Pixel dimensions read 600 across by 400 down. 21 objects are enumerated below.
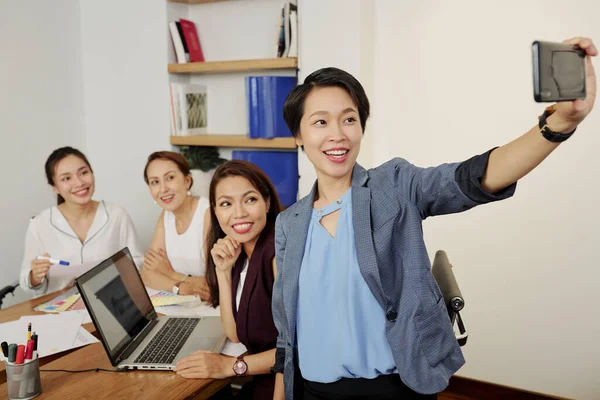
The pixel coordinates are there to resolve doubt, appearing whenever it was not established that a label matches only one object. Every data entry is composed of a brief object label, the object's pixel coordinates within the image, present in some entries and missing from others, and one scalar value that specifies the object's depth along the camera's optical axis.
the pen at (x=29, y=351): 1.59
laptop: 1.73
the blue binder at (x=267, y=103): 3.37
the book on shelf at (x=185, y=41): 3.77
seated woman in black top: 1.79
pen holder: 1.56
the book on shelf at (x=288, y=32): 3.28
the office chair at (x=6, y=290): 2.60
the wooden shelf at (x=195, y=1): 3.78
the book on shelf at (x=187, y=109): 3.76
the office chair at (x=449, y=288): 1.56
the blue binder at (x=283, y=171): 3.43
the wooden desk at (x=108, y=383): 1.59
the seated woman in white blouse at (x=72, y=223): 2.84
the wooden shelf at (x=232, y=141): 3.39
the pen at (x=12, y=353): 1.58
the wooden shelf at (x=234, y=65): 3.34
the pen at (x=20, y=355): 1.57
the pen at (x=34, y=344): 1.61
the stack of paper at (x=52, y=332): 1.95
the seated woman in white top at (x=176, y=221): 2.90
